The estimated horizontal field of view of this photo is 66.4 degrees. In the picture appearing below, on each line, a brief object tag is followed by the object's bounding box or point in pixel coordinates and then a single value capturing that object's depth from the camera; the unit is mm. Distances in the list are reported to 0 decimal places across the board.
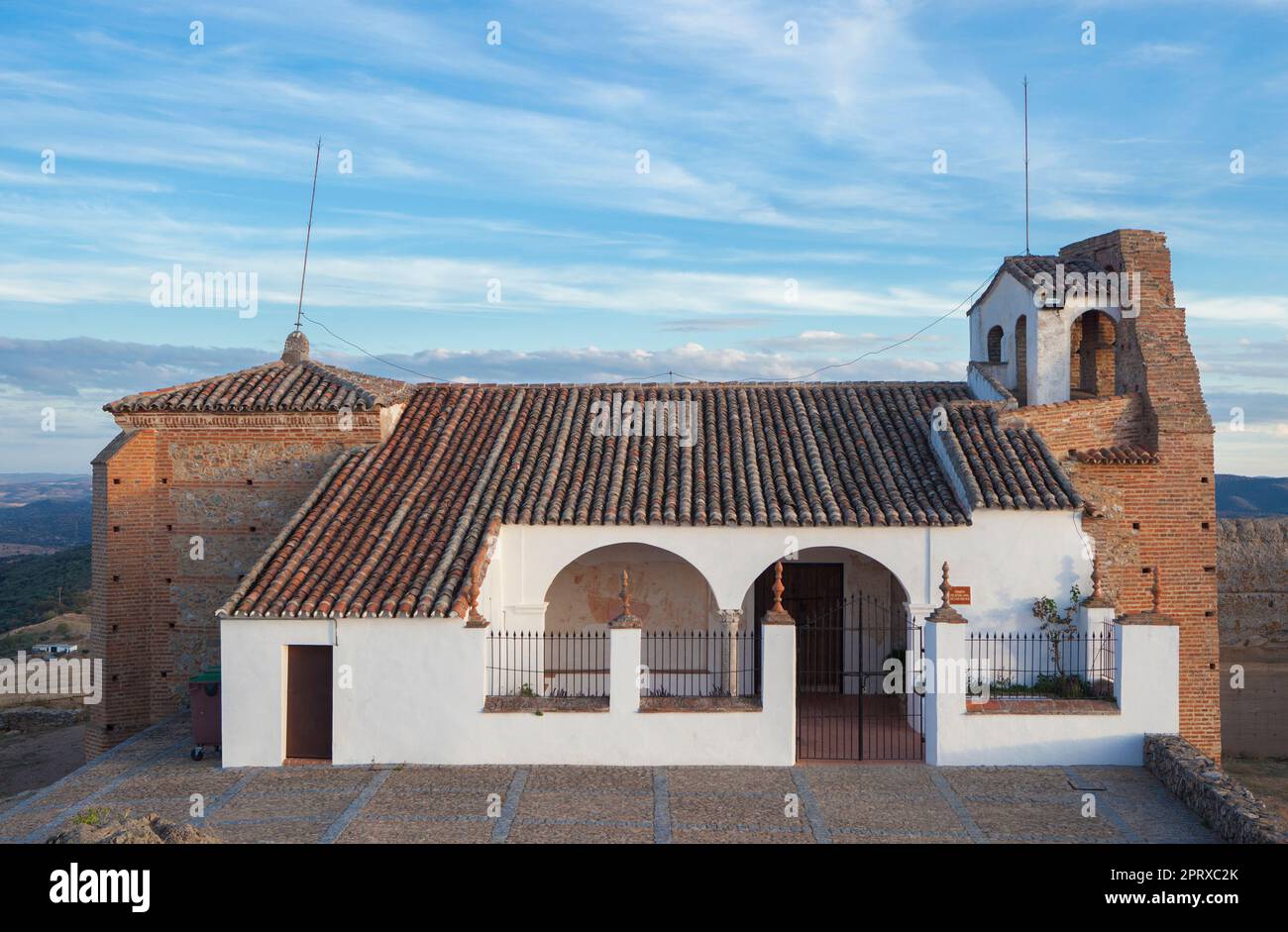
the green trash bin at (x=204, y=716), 12531
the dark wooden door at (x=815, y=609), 16047
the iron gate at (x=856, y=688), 12734
